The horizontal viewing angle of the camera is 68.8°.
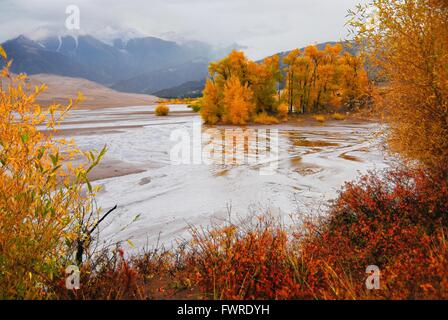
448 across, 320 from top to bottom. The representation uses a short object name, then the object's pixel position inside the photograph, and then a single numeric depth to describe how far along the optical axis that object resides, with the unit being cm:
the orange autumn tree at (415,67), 830
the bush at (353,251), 459
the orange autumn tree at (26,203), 388
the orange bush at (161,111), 6544
